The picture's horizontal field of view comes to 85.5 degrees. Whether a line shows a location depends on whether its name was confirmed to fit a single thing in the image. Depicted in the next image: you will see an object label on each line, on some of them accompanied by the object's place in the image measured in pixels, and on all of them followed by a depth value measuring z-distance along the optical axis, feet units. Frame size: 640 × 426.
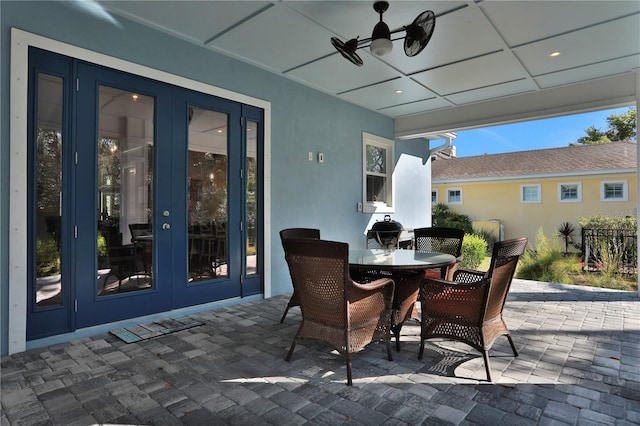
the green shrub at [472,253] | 26.30
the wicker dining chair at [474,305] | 8.02
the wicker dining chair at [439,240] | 13.21
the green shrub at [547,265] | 21.85
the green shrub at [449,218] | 48.62
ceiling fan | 9.38
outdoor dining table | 9.25
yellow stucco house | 41.08
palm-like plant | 41.60
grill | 14.20
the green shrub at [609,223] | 29.12
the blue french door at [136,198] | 9.88
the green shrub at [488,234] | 45.75
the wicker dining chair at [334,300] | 7.80
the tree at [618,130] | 66.49
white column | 15.43
